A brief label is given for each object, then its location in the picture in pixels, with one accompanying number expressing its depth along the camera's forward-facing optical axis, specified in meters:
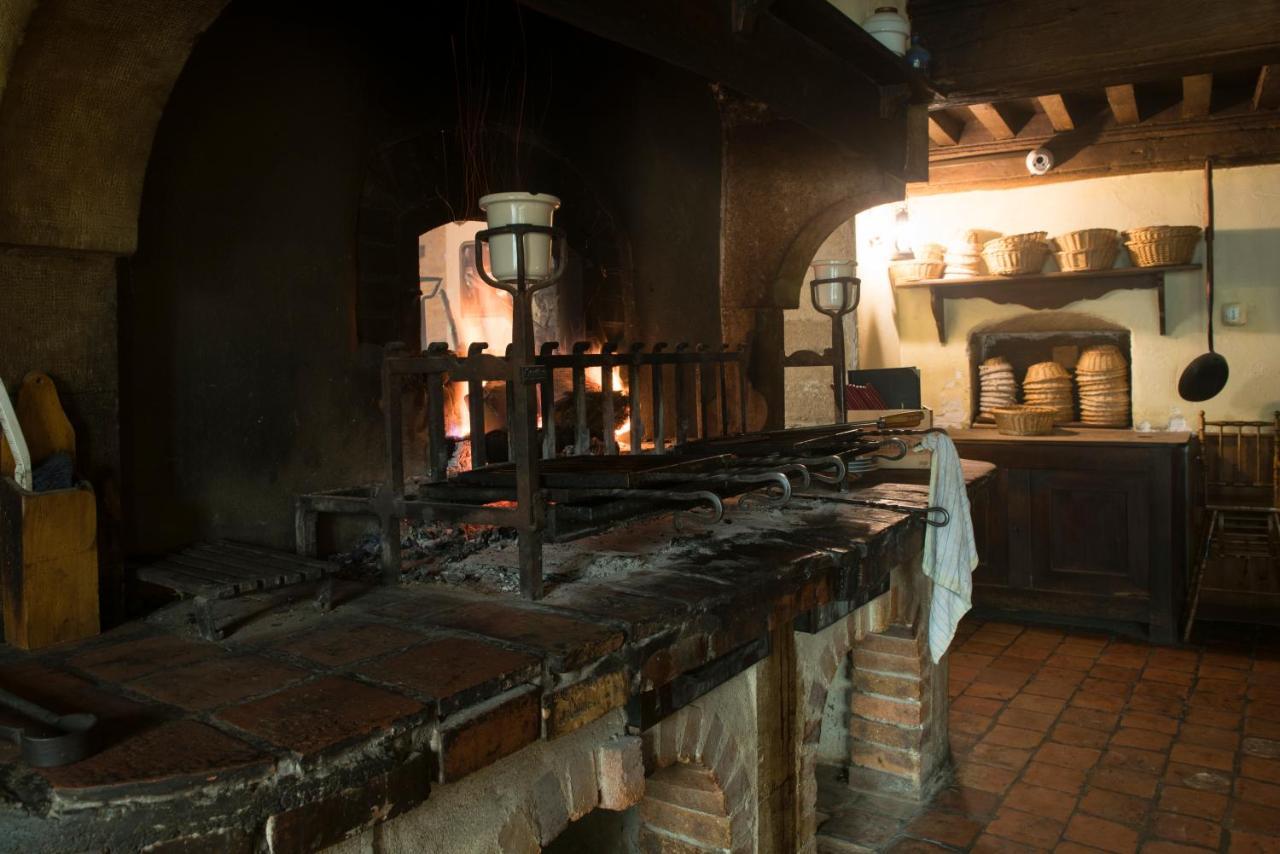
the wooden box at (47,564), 1.94
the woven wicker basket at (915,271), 6.57
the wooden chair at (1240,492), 5.54
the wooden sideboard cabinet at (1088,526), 5.59
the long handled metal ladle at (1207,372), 5.85
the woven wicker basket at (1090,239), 6.04
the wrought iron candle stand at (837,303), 4.31
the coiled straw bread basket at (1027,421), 5.99
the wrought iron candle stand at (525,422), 2.17
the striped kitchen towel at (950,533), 3.39
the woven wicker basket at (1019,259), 6.25
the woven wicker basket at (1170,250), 5.86
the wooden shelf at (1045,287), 6.21
